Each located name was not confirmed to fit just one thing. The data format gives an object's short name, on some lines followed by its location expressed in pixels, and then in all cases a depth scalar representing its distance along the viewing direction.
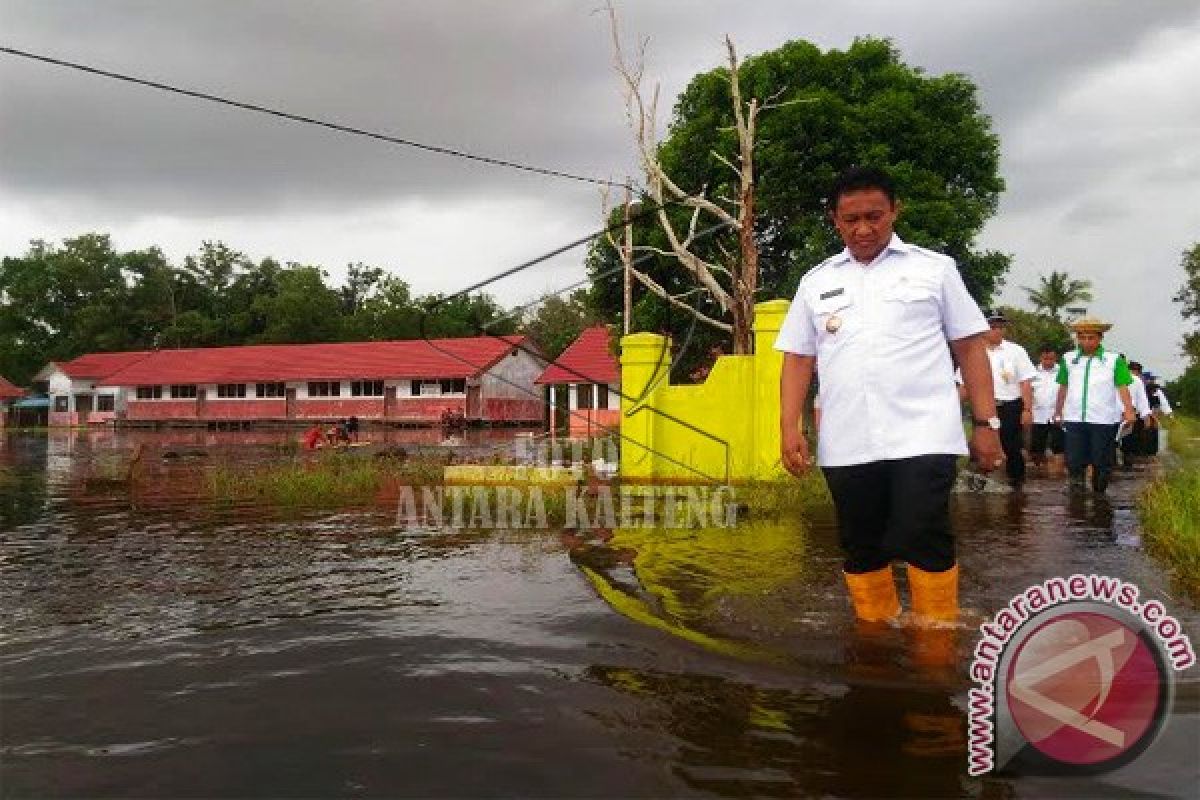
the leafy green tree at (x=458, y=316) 59.91
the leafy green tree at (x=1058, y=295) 58.31
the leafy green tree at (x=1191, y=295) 44.28
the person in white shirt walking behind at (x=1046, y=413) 12.42
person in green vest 8.32
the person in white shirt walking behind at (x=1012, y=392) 9.55
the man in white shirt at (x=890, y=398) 3.33
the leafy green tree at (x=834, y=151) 24.22
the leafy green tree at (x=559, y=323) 62.00
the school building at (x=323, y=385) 44.66
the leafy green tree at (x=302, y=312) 60.84
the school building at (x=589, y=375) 36.47
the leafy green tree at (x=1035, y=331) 51.19
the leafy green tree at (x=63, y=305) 65.69
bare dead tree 12.43
